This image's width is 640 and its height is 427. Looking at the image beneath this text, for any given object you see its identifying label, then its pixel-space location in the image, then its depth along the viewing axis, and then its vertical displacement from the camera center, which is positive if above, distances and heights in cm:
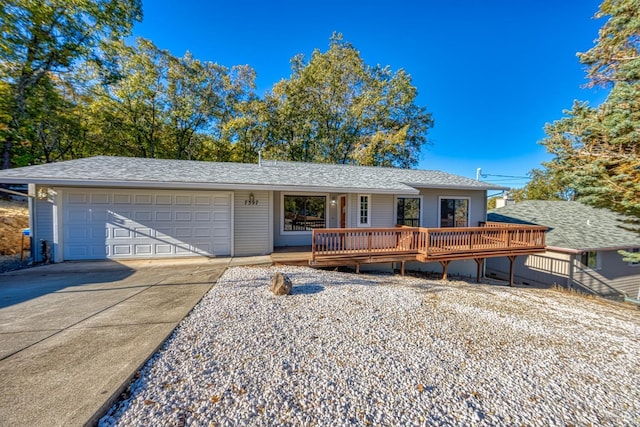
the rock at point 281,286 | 518 -162
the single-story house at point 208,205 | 729 +8
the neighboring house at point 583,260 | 1071 -226
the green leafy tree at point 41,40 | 1219 +868
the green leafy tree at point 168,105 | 1692 +742
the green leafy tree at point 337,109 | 2034 +813
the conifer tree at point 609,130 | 666 +227
